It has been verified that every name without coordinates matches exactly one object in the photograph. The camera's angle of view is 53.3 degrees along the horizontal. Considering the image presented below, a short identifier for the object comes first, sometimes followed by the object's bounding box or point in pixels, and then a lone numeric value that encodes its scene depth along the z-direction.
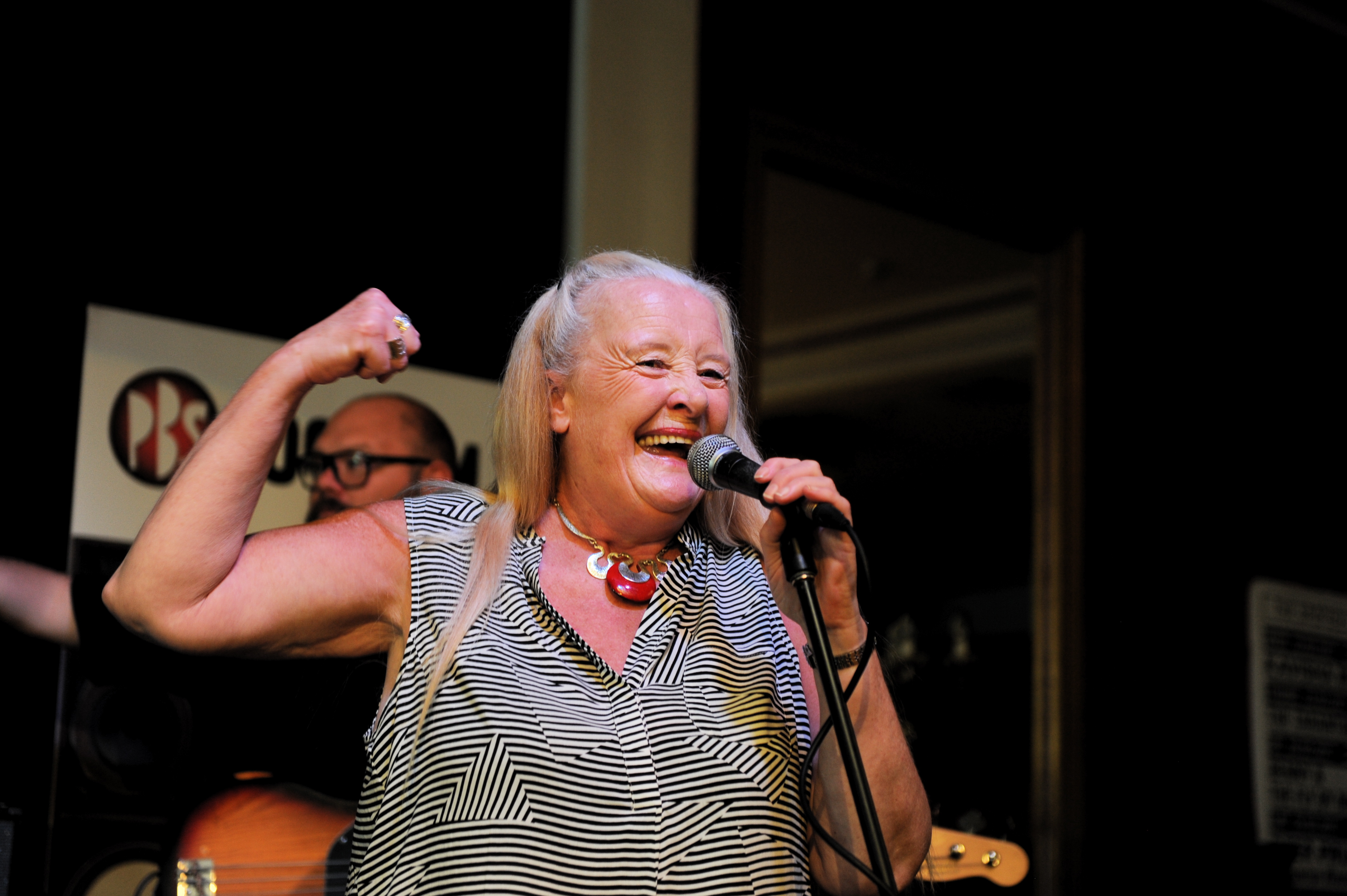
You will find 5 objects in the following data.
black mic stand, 1.33
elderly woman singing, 1.48
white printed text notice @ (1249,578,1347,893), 3.98
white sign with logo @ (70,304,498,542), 2.29
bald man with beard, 2.51
